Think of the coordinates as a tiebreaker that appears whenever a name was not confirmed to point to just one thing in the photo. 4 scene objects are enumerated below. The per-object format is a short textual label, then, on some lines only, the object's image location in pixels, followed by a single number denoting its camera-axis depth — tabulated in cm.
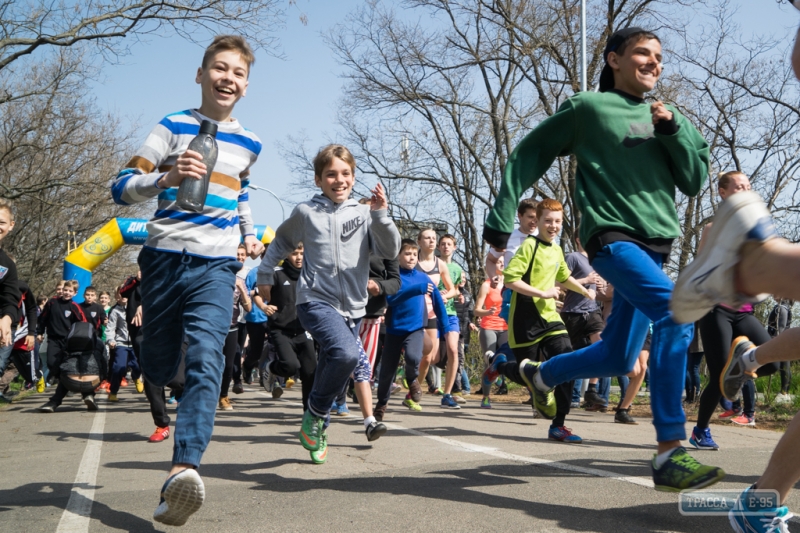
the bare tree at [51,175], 2870
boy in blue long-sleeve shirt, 794
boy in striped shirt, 369
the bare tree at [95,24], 1842
